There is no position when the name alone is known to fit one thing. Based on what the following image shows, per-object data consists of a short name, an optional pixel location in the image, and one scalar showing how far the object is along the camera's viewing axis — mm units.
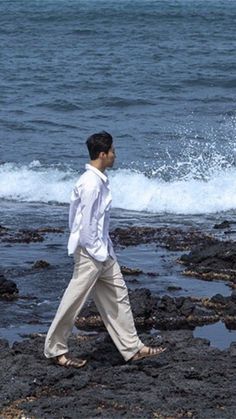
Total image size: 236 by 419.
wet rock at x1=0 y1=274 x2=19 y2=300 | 11414
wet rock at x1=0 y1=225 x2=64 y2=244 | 14602
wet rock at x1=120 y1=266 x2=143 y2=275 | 12534
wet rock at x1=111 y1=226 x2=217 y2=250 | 14320
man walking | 8398
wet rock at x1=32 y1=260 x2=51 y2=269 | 12788
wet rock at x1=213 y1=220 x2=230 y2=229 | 15758
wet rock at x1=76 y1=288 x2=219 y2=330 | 10266
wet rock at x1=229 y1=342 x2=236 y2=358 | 8648
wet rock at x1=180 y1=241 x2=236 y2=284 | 12398
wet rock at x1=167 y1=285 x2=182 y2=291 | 11753
